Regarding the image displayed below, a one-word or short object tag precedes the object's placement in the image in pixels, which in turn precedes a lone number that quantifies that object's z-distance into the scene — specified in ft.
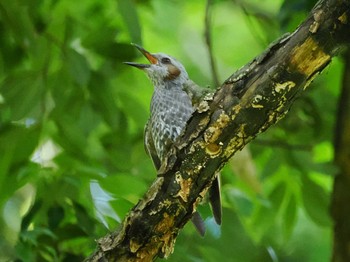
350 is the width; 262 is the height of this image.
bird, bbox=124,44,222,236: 14.73
